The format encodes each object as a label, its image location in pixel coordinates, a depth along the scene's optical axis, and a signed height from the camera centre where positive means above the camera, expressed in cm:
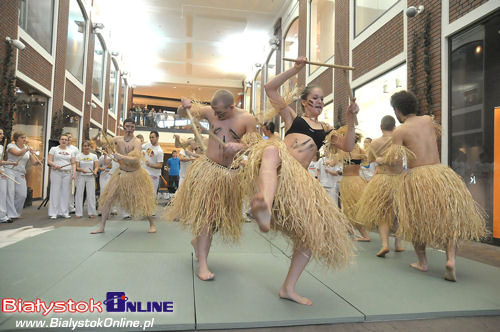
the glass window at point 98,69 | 1384 +463
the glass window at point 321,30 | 955 +459
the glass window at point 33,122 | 762 +122
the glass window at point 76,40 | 1057 +456
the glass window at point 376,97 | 631 +179
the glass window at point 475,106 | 442 +110
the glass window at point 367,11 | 689 +377
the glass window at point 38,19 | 734 +370
